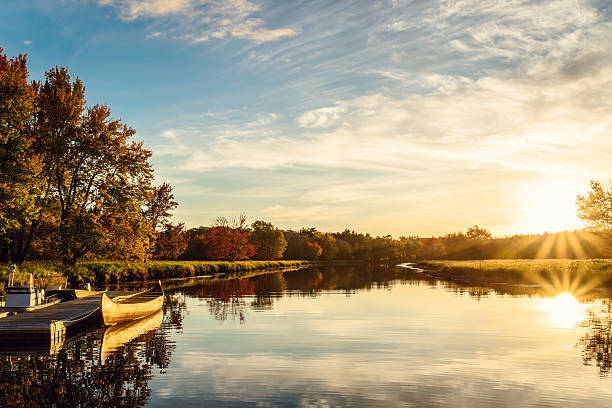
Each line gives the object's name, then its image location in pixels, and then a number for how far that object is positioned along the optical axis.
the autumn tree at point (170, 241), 91.56
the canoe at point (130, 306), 24.38
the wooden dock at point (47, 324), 19.59
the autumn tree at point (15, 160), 37.25
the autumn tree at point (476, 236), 133.62
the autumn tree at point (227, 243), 123.31
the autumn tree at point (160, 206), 91.88
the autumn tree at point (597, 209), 76.86
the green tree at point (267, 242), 159.62
